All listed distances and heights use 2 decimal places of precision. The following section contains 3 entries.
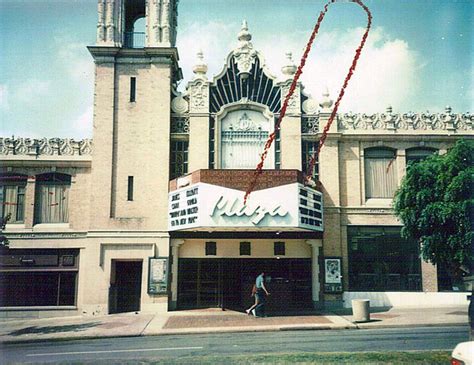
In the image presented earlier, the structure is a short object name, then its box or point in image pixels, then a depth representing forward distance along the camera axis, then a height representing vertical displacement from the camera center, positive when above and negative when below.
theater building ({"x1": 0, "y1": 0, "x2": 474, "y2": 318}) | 26.36 +3.41
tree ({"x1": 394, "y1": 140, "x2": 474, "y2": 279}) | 16.78 +1.74
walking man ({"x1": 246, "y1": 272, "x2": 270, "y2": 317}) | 23.16 -2.09
